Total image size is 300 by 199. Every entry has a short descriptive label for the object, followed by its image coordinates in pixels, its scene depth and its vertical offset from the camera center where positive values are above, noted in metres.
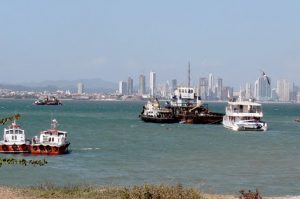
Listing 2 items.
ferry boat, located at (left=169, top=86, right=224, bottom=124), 126.94 -4.17
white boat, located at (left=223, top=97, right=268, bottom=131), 103.69 -4.50
